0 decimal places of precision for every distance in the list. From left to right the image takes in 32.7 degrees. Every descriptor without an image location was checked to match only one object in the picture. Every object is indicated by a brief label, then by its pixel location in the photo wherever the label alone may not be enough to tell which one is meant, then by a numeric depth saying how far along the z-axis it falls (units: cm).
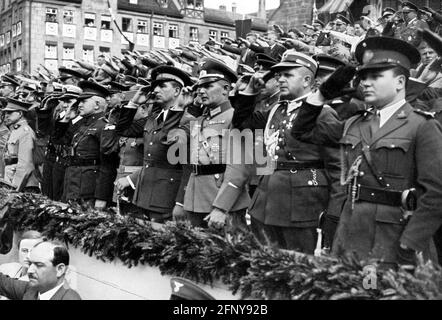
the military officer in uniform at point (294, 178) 543
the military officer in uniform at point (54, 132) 927
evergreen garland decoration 368
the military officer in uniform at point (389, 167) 423
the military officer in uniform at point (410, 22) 765
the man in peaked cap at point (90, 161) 837
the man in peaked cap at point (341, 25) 1406
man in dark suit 551
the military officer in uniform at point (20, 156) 942
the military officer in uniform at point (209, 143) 643
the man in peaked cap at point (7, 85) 1268
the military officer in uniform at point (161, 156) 713
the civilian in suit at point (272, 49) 991
